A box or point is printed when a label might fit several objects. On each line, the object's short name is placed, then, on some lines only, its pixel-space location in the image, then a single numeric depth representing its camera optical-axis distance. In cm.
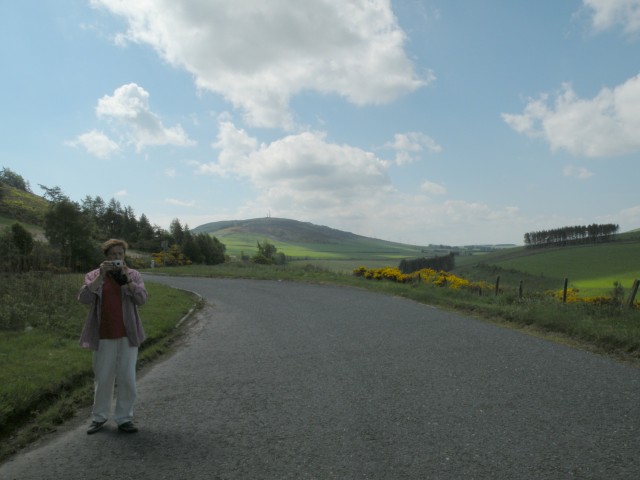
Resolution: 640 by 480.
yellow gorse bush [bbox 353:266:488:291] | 2183
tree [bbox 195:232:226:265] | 5134
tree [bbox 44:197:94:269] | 2795
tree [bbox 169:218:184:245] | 5322
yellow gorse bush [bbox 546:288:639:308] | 1276
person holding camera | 503
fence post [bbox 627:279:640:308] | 1230
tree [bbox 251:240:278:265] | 5231
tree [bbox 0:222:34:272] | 1395
